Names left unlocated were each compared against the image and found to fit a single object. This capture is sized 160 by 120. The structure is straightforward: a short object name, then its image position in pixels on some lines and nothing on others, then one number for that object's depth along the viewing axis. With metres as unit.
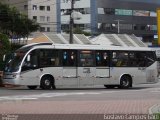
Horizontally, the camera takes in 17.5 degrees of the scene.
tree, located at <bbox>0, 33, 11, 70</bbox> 39.31
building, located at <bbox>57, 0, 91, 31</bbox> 118.50
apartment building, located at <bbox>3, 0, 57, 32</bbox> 123.00
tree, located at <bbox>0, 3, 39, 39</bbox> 78.44
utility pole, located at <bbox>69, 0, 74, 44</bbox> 45.84
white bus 31.05
